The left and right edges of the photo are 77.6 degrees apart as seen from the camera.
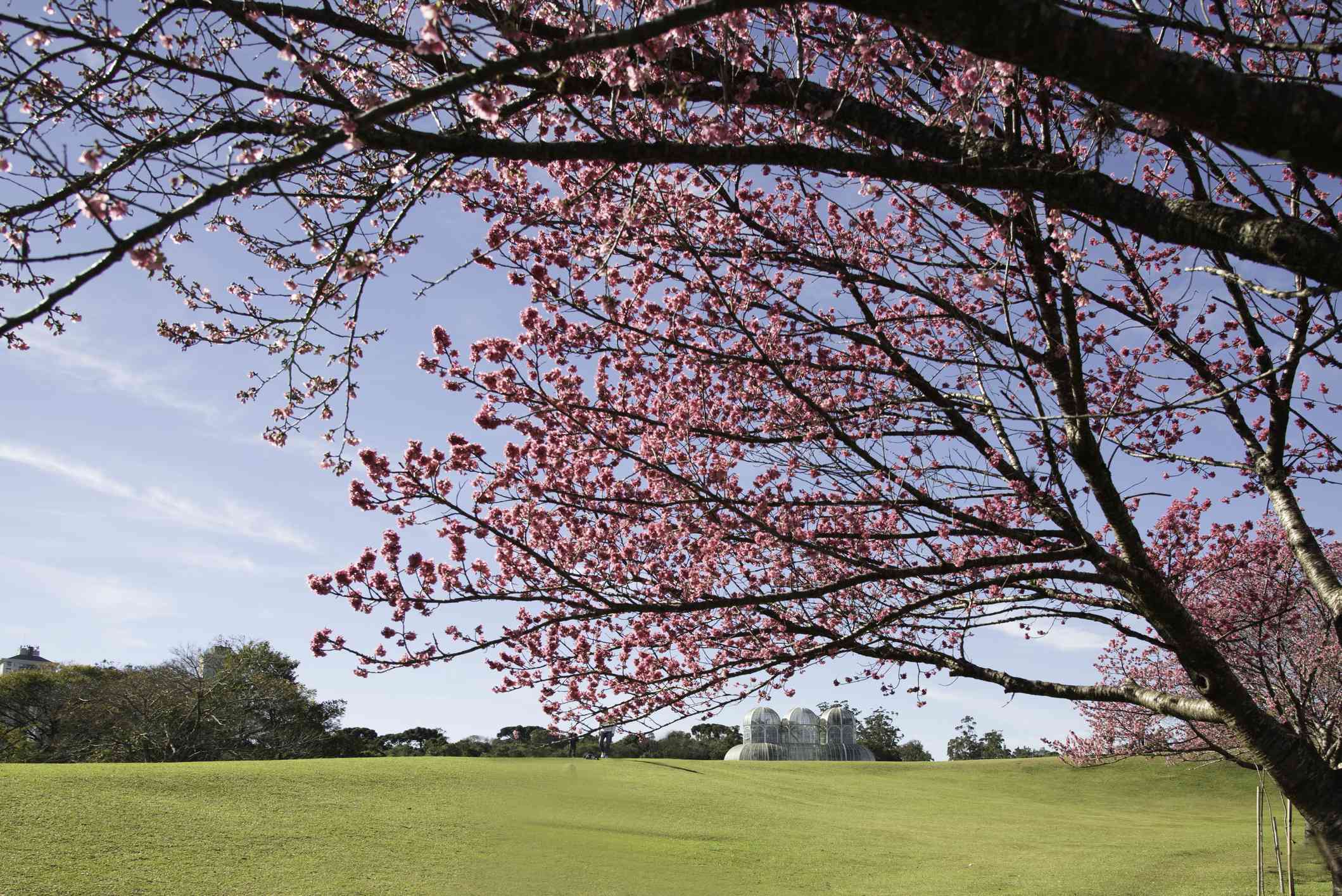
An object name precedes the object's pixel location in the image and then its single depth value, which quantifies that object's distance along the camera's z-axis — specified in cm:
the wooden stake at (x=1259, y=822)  1361
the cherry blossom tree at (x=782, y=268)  328
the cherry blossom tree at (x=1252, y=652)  1080
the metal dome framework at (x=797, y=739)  4947
